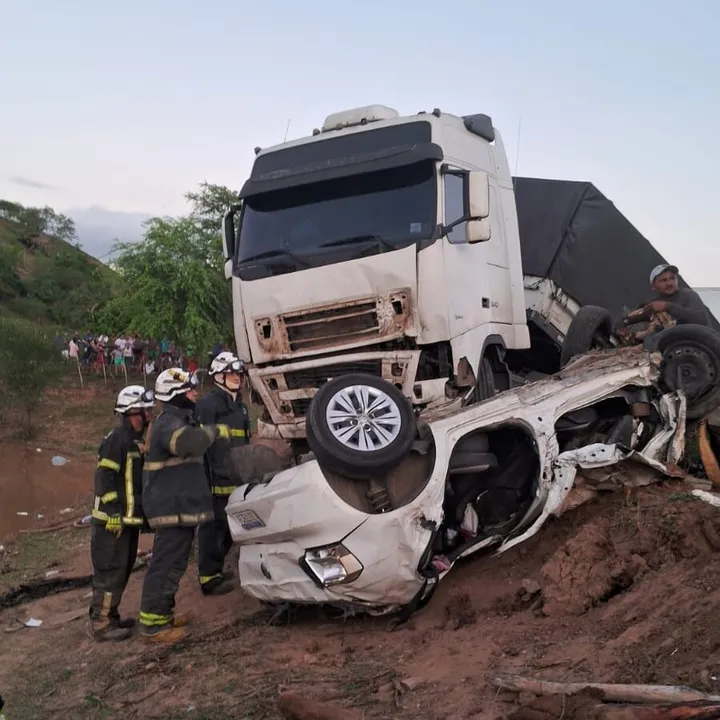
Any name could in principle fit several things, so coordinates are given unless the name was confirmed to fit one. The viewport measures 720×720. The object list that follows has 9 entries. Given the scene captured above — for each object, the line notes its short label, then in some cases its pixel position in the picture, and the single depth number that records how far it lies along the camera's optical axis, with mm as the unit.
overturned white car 4016
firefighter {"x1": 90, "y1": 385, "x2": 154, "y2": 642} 5312
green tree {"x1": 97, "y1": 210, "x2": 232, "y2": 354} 23172
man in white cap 6156
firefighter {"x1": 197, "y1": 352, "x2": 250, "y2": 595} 5797
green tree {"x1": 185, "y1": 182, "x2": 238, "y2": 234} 23938
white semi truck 5582
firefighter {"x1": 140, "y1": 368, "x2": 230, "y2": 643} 4906
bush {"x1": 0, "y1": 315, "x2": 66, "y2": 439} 18484
